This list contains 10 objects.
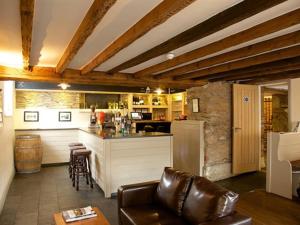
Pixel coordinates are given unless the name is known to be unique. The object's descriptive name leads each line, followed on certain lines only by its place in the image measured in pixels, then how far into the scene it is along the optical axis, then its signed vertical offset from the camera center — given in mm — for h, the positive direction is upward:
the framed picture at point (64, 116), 7025 -107
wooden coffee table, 2205 -1007
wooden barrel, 5820 -992
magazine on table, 2268 -987
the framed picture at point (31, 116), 6676 -94
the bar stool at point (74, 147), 5284 -773
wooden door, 5469 -401
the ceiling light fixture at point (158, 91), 8016 +710
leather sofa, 2064 -892
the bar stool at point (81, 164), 4762 -1044
